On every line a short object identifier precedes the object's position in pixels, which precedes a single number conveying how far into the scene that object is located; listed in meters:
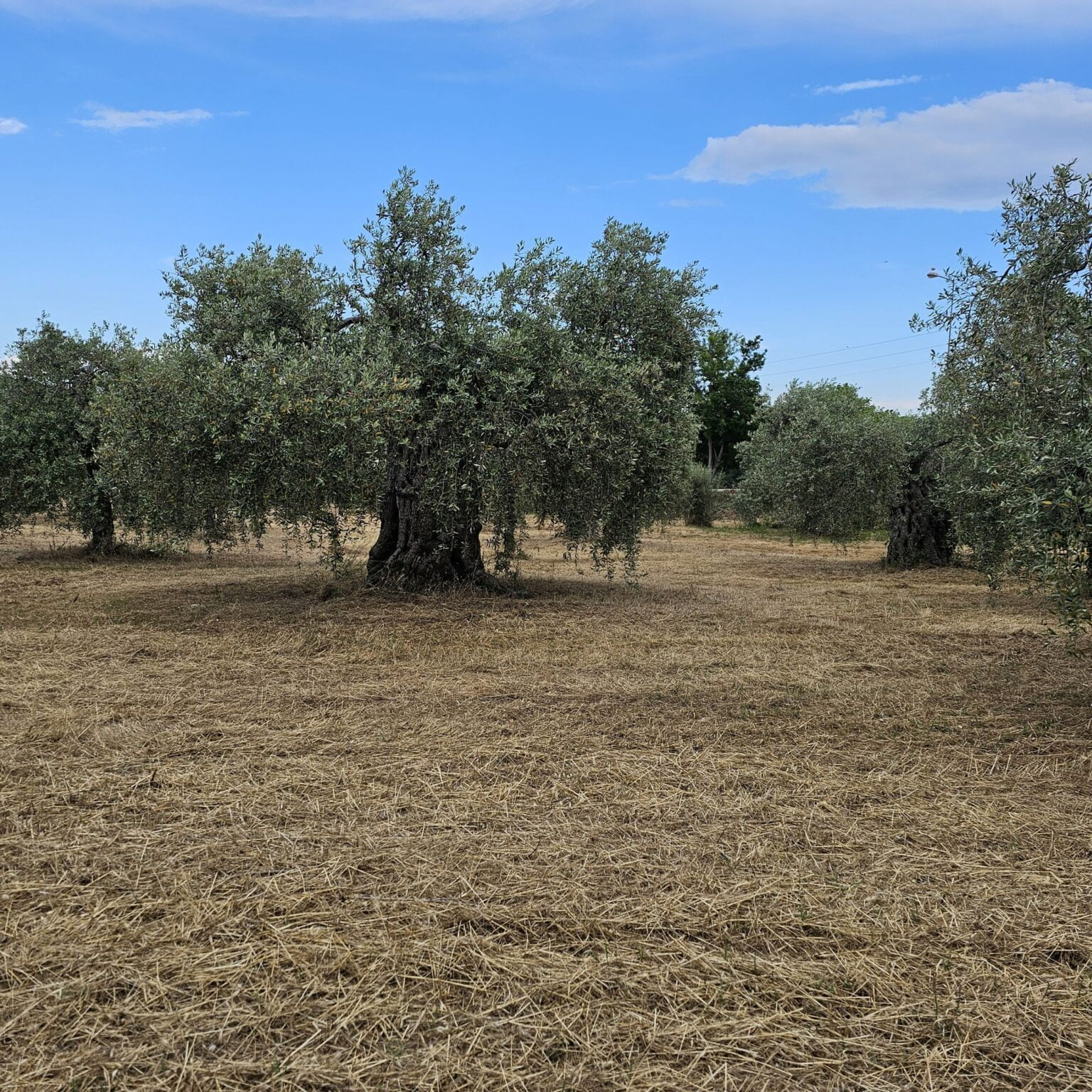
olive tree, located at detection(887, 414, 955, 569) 23.50
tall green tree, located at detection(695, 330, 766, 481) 62.53
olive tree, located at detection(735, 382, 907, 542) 23.42
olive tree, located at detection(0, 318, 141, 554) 20.50
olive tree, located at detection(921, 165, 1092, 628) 7.69
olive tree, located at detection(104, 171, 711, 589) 12.18
